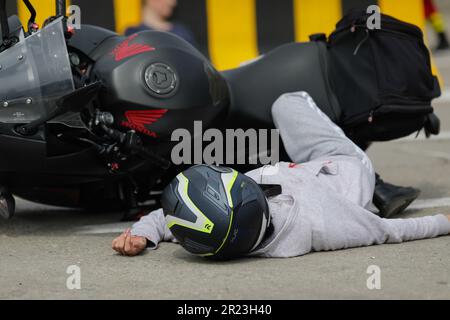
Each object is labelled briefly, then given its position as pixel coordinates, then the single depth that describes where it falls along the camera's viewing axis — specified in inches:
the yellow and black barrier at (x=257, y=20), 607.5
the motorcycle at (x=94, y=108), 319.9
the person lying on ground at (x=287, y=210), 289.0
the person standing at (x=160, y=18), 589.2
